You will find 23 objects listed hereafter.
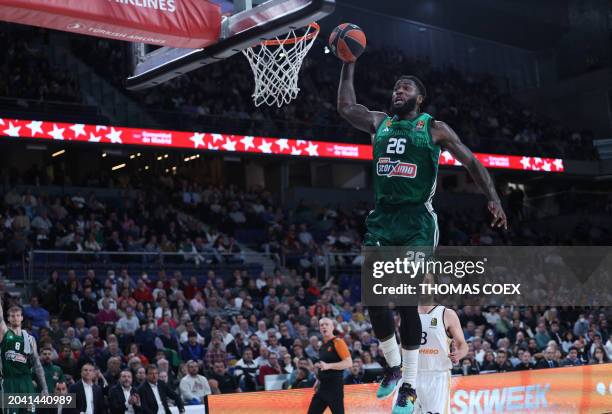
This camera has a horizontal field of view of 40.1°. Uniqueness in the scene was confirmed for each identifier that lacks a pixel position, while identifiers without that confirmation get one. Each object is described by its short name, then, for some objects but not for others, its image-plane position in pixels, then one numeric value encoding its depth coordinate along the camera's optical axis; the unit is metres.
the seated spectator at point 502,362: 15.35
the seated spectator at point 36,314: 14.79
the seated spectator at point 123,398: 11.31
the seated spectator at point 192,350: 14.35
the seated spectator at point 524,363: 15.45
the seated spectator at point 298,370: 12.95
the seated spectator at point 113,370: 12.27
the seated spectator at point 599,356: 16.98
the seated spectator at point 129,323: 14.65
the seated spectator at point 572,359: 16.20
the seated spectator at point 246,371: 13.77
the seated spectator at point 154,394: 11.45
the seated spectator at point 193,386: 12.66
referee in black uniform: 10.23
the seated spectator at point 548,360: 15.99
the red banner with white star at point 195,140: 19.50
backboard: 7.39
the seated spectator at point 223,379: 13.40
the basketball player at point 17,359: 9.58
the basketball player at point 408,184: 5.51
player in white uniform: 9.11
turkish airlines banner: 7.04
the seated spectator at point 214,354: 14.03
